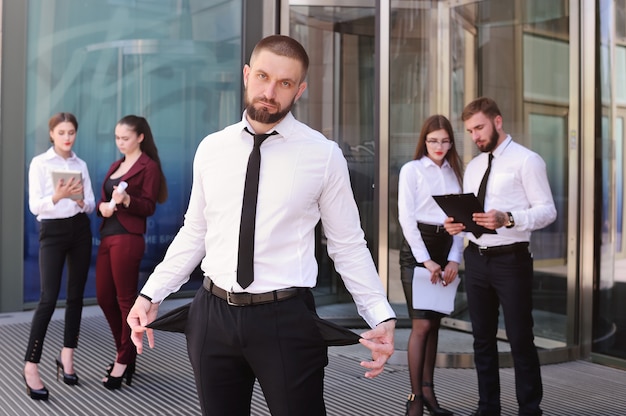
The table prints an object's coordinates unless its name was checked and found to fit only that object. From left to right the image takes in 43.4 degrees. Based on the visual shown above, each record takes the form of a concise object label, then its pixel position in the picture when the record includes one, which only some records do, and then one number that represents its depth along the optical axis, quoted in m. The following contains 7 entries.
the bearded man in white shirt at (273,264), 2.09
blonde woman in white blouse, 4.52
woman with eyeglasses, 4.13
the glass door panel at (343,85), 6.60
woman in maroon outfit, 4.62
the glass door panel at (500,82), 5.81
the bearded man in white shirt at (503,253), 3.87
